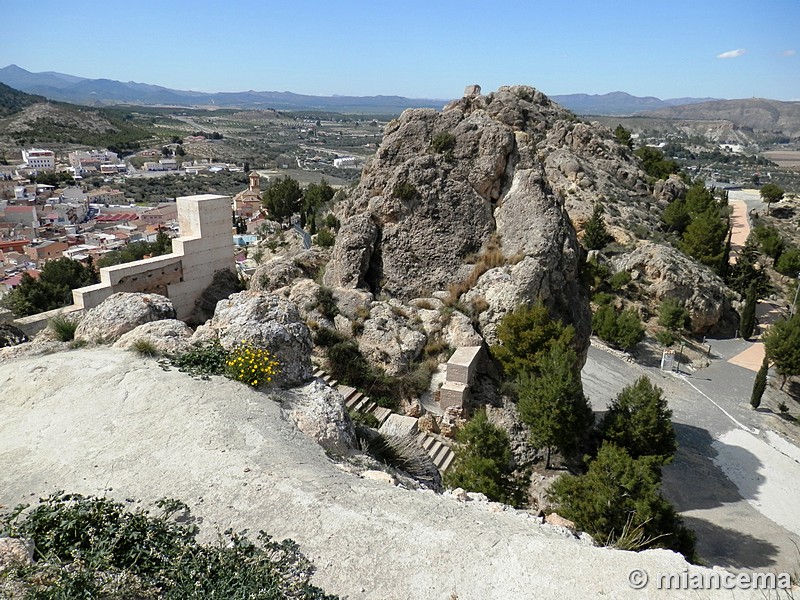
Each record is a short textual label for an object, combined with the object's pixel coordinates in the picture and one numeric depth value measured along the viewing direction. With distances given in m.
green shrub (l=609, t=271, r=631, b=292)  31.80
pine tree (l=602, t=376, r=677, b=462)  13.93
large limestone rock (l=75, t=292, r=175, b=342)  10.15
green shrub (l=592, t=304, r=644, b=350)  26.98
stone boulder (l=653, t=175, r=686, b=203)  45.53
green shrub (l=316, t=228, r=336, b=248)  22.42
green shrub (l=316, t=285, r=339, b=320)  14.67
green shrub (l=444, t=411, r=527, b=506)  10.25
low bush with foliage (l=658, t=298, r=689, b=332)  28.77
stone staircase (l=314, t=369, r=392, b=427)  12.18
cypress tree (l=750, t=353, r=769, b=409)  23.33
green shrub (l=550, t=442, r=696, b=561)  10.45
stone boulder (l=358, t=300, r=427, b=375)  13.73
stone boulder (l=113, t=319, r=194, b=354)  9.45
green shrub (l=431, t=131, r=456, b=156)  18.02
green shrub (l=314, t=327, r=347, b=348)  13.73
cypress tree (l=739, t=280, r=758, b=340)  31.47
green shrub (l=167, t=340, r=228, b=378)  8.77
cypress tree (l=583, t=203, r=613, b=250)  34.44
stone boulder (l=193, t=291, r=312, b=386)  9.17
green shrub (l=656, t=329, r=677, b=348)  28.19
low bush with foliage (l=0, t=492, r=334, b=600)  4.57
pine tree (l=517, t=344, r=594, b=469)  12.91
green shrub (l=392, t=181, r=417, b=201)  17.19
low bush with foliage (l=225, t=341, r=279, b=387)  8.63
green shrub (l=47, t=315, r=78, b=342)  10.43
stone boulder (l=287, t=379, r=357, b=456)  7.90
